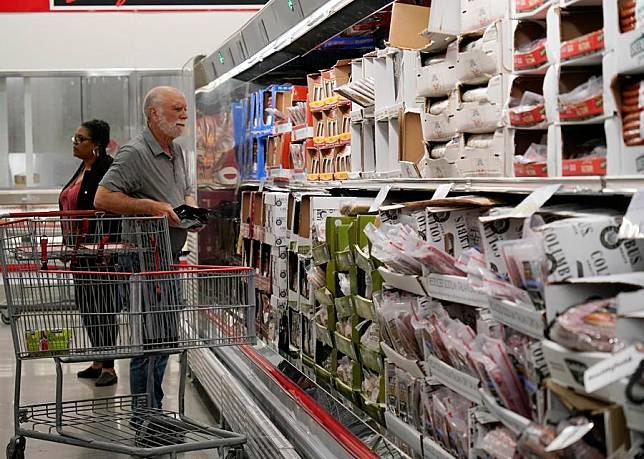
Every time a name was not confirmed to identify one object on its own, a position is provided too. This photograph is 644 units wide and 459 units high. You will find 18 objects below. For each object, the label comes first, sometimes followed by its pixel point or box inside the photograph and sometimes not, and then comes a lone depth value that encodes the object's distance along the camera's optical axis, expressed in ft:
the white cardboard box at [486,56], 8.64
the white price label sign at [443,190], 9.42
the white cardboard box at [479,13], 9.03
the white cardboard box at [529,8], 7.89
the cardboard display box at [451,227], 9.00
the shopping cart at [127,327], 13.01
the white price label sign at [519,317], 6.19
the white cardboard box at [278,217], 17.29
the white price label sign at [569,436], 5.67
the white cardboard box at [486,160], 8.66
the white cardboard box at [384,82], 12.41
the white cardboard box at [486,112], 8.68
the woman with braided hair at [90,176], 23.25
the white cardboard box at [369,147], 13.71
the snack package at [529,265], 6.28
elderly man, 16.92
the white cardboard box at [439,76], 10.02
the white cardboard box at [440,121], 9.98
